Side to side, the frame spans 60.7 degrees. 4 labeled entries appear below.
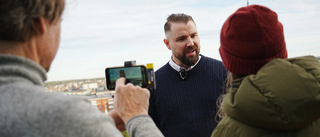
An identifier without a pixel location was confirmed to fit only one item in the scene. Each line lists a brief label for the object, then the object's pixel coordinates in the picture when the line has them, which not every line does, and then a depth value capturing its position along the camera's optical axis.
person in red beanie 1.08
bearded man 2.63
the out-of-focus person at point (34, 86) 0.76
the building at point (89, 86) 102.06
